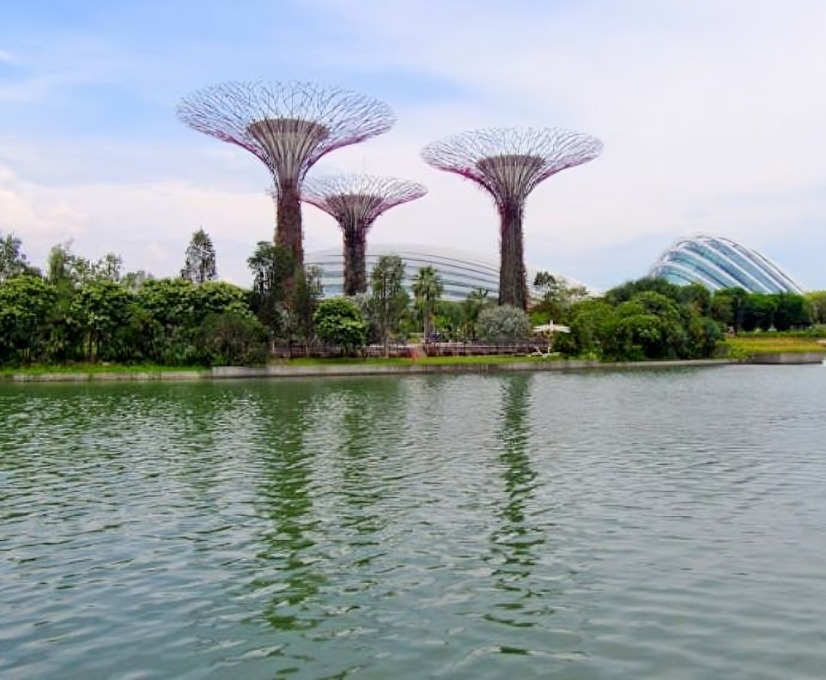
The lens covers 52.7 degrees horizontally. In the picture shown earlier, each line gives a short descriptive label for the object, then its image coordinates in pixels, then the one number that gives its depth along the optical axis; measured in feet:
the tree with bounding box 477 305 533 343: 253.24
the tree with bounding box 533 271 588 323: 309.83
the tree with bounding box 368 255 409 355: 236.84
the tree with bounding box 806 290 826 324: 412.57
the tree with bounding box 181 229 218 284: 231.50
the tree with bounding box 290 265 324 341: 217.77
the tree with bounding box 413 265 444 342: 264.52
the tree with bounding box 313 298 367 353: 212.19
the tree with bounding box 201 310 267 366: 189.47
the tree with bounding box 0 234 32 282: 229.45
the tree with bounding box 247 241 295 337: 215.10
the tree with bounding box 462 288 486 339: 302.66
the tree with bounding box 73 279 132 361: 193.36
